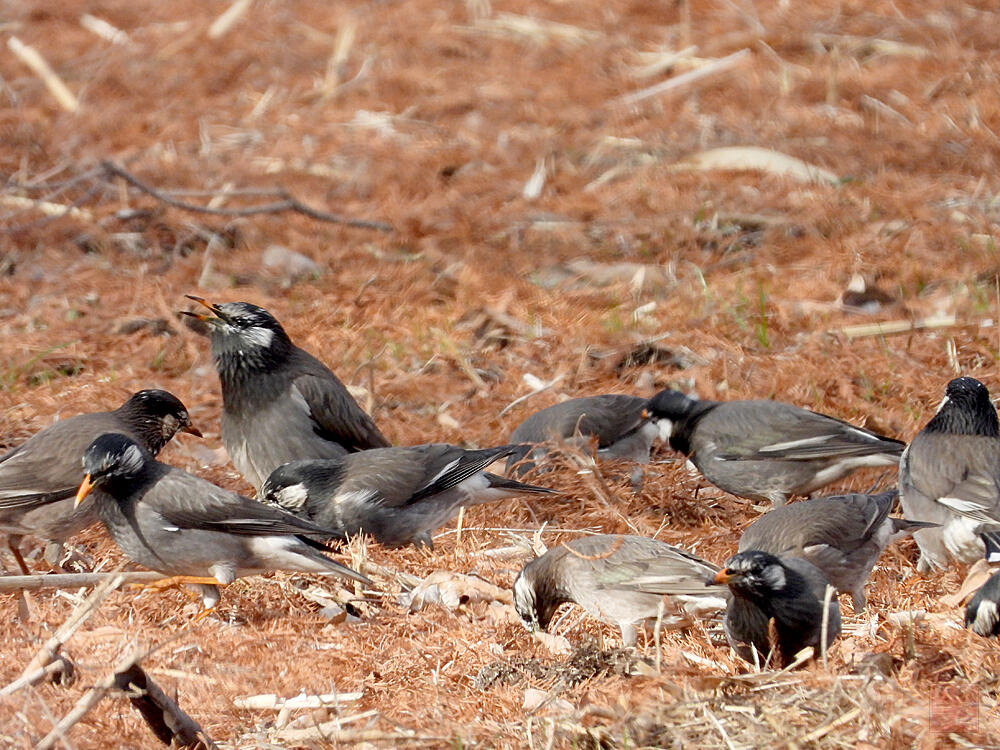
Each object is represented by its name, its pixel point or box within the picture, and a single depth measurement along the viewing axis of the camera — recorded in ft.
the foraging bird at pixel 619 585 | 36.91
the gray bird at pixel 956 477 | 43.01
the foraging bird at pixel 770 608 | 32.53
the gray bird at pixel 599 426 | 52.03
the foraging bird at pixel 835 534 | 38.52
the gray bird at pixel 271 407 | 51.62
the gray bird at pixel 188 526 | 40.19
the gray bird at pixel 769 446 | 49.39
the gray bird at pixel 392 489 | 45.93
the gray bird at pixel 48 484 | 43.78
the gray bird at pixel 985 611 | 31.83
